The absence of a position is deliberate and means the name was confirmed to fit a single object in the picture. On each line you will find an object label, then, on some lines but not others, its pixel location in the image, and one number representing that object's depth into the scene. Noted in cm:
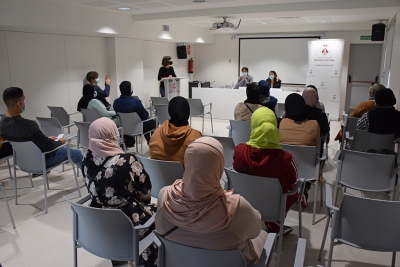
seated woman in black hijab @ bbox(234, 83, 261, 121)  482
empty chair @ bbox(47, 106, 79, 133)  538
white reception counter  857
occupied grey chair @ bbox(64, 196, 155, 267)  189
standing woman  862
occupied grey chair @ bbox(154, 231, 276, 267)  145
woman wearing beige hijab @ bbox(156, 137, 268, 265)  147
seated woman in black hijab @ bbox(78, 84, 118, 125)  549
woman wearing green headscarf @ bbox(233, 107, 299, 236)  252
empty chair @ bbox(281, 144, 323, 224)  323
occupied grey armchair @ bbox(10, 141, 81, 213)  348
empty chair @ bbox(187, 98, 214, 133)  680
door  920
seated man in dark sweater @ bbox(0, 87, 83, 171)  353
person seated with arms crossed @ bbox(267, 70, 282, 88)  920
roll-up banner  862
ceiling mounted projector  757
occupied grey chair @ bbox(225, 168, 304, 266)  242
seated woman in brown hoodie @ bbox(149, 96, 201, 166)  297
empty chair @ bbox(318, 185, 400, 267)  197
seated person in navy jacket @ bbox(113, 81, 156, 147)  538
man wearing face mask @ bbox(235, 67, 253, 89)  912
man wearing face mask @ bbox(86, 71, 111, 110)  634
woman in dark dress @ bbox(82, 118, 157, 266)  210
